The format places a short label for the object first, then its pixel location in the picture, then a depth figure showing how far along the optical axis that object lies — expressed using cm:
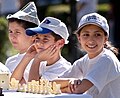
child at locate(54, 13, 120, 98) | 679
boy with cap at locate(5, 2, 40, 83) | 835
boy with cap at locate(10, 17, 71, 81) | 746
